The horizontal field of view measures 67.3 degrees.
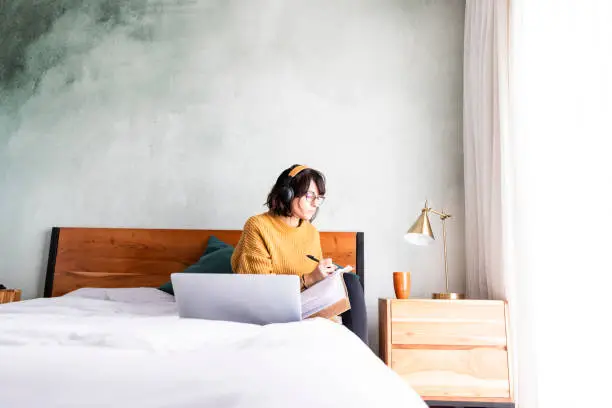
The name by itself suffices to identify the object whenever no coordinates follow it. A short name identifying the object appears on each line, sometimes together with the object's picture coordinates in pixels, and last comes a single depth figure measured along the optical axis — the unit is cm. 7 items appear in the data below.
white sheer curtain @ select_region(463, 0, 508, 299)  238
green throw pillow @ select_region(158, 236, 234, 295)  245
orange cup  242
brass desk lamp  248
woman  198
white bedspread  55
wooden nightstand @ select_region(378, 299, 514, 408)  215
